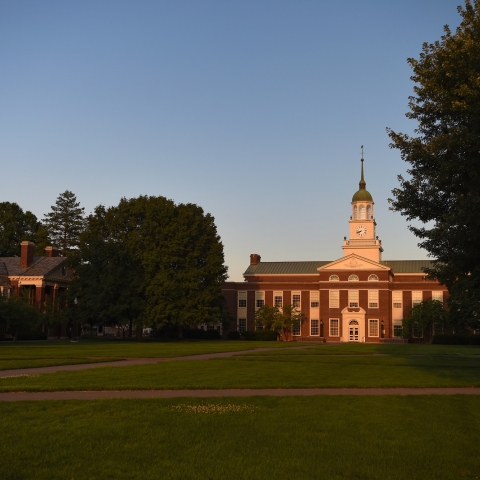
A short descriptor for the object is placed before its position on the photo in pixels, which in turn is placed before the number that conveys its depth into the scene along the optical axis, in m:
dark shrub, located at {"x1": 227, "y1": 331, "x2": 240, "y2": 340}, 84.50
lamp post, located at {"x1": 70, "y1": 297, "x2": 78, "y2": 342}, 59.10
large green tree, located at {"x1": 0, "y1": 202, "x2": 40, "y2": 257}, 89.94
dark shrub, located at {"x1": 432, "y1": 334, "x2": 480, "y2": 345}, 73.12
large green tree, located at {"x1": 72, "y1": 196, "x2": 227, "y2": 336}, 59.41
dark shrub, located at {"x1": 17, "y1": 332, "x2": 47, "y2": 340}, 60.46
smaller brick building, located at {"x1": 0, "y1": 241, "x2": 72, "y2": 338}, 68.25
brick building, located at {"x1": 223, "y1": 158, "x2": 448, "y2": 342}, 83.25
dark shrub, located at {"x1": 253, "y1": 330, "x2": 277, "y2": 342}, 81.62
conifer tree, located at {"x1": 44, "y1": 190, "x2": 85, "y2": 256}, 101.38
